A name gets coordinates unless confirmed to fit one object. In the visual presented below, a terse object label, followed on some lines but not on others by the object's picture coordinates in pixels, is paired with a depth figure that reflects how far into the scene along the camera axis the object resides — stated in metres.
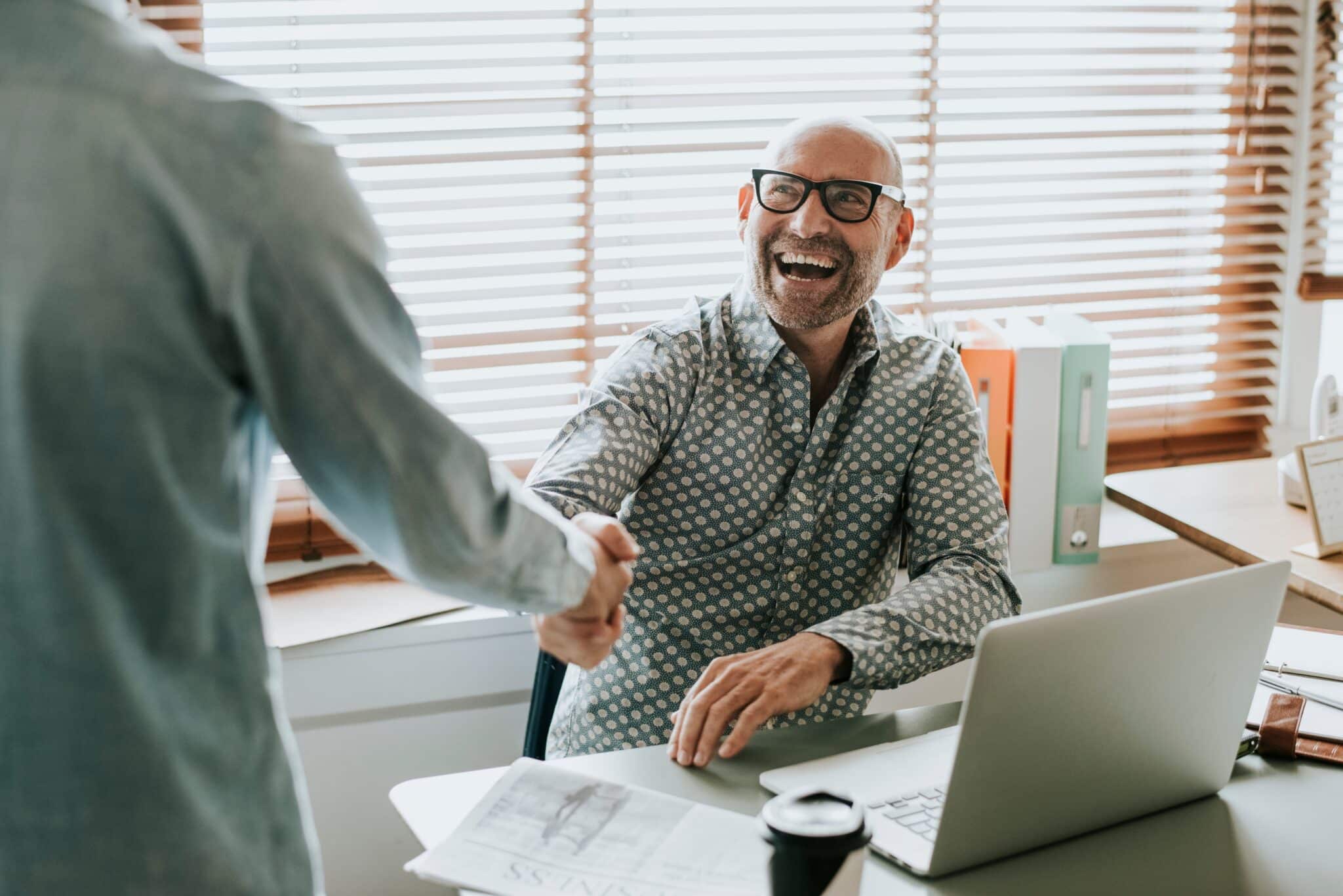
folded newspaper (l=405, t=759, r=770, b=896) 0.99
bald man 1.70
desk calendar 1.97
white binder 2.30
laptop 0.98
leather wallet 1.27
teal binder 2.34
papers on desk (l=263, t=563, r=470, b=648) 2.04
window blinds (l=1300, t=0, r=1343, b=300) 2.73
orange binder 2.31
